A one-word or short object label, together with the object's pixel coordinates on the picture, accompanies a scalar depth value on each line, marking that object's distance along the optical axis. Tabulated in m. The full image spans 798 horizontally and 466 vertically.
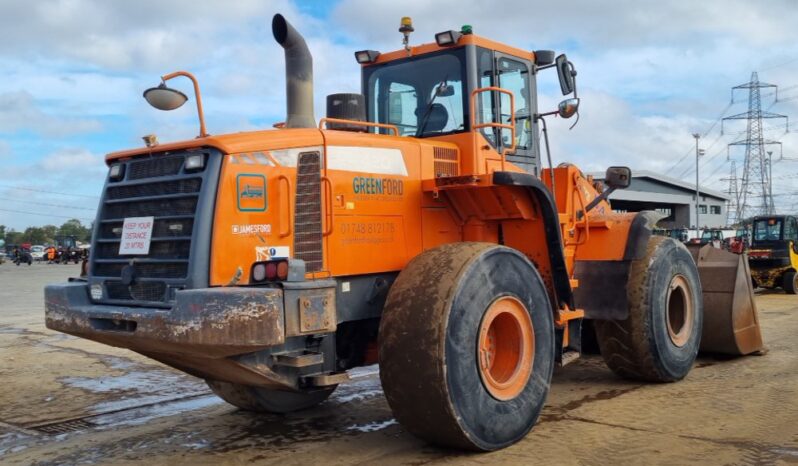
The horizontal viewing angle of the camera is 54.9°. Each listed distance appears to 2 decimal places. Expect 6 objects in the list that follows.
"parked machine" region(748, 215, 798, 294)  18.69
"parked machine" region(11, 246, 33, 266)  52.94
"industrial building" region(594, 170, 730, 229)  46.78
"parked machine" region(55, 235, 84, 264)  54.06
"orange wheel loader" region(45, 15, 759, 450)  4.55
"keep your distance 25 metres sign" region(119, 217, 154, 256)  4.93
